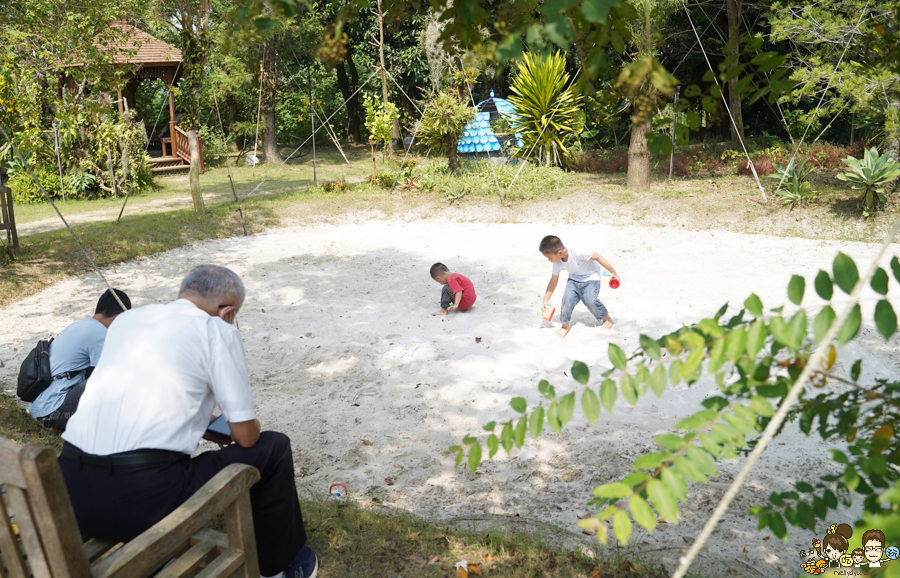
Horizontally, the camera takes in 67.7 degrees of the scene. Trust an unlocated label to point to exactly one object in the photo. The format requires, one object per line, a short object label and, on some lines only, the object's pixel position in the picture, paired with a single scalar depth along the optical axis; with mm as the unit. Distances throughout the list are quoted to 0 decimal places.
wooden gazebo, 20547
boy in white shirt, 6492
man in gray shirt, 4051
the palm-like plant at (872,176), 9906
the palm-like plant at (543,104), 14688
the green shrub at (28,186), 15602
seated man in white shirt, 2334
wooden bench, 1704
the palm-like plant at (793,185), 10922
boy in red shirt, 7152
